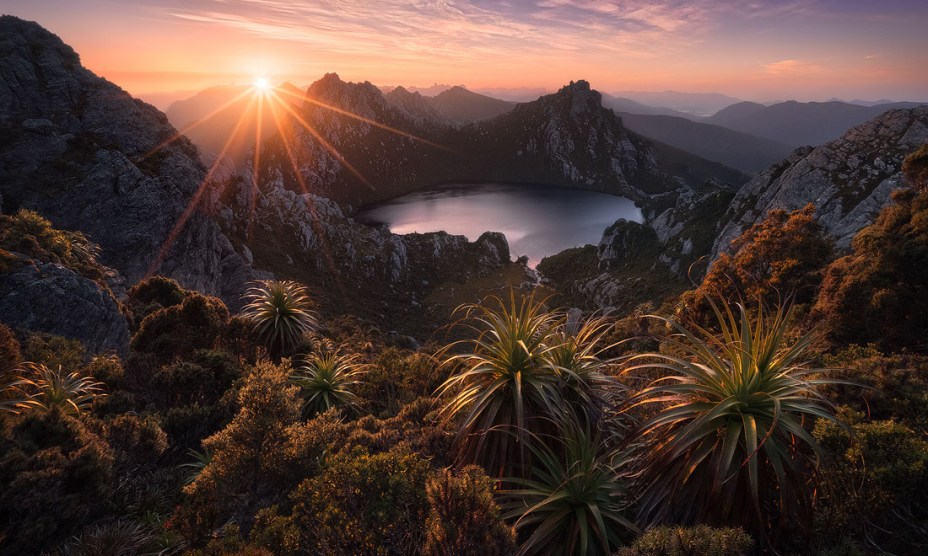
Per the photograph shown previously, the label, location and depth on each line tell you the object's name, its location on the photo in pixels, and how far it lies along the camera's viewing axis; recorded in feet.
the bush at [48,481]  14.93
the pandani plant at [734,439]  11.44
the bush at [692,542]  9.11
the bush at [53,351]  36.65
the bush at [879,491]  12.51
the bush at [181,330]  44.11
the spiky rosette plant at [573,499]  13.51
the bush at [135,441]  22.54
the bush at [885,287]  32.68
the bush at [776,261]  52.49
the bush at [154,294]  71.51
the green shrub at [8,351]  25.83
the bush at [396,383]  37.55
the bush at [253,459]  17.85
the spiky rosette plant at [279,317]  47.01
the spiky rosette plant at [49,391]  21.63
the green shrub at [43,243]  57.00
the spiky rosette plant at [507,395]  16.26
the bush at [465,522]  11.43
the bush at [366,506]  13.02
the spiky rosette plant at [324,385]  33.45
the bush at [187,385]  34.27
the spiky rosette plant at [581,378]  17.21
